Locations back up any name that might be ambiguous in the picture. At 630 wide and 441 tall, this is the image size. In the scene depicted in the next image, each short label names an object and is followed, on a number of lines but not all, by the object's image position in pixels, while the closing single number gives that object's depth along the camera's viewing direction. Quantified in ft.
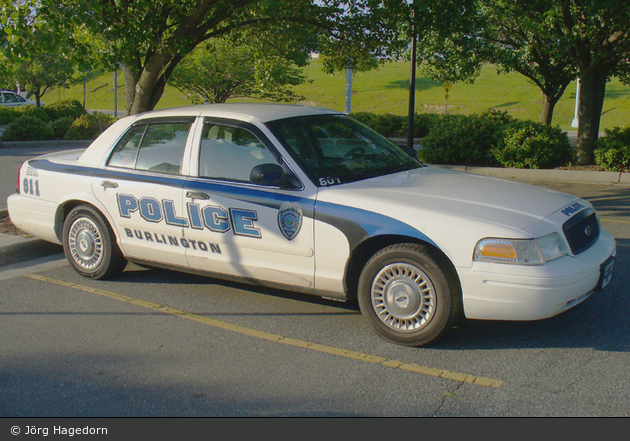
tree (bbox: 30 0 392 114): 26.04
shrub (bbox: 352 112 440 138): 75.15
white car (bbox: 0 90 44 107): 118.62
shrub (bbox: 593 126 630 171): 41.22
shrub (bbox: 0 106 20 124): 84.87
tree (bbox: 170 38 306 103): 78.17
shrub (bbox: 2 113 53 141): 70.44
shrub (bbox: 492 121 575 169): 44.14
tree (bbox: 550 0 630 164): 39.50
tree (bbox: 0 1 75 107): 25.11
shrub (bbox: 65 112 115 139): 75.92
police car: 13.94
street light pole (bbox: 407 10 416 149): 41.82
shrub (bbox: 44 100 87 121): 87.35
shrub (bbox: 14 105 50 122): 80.69
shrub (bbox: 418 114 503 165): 46.70
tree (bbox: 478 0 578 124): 51.95
